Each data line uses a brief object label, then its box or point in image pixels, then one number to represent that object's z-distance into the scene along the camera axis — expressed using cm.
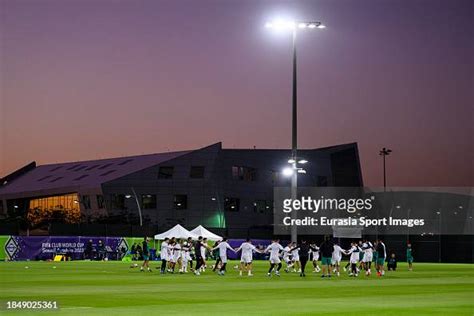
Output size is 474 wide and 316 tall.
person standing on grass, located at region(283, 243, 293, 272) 5120
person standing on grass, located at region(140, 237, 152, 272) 5179
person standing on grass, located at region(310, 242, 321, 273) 5353
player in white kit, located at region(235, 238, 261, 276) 4650
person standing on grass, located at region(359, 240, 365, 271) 5148
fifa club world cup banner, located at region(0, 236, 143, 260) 7050
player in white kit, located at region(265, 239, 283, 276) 4666
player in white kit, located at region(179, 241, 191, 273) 4988
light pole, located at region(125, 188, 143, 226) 12044
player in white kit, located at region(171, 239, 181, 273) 4912
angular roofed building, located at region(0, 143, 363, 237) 12200
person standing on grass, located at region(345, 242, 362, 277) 4834
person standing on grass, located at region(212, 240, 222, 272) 4879
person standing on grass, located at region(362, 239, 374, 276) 4919
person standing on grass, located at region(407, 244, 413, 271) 6150
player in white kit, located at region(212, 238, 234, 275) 4731
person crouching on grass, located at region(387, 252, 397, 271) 5938
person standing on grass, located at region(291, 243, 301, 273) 5309
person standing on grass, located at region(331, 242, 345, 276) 4981
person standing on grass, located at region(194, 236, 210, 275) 4804
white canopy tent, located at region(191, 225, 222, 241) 7338
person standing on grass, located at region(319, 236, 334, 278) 4573
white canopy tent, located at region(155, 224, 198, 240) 7225
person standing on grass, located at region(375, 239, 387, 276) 5011
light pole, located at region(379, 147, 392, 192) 12862
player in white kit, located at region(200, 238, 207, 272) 4907
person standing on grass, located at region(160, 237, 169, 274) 4827
